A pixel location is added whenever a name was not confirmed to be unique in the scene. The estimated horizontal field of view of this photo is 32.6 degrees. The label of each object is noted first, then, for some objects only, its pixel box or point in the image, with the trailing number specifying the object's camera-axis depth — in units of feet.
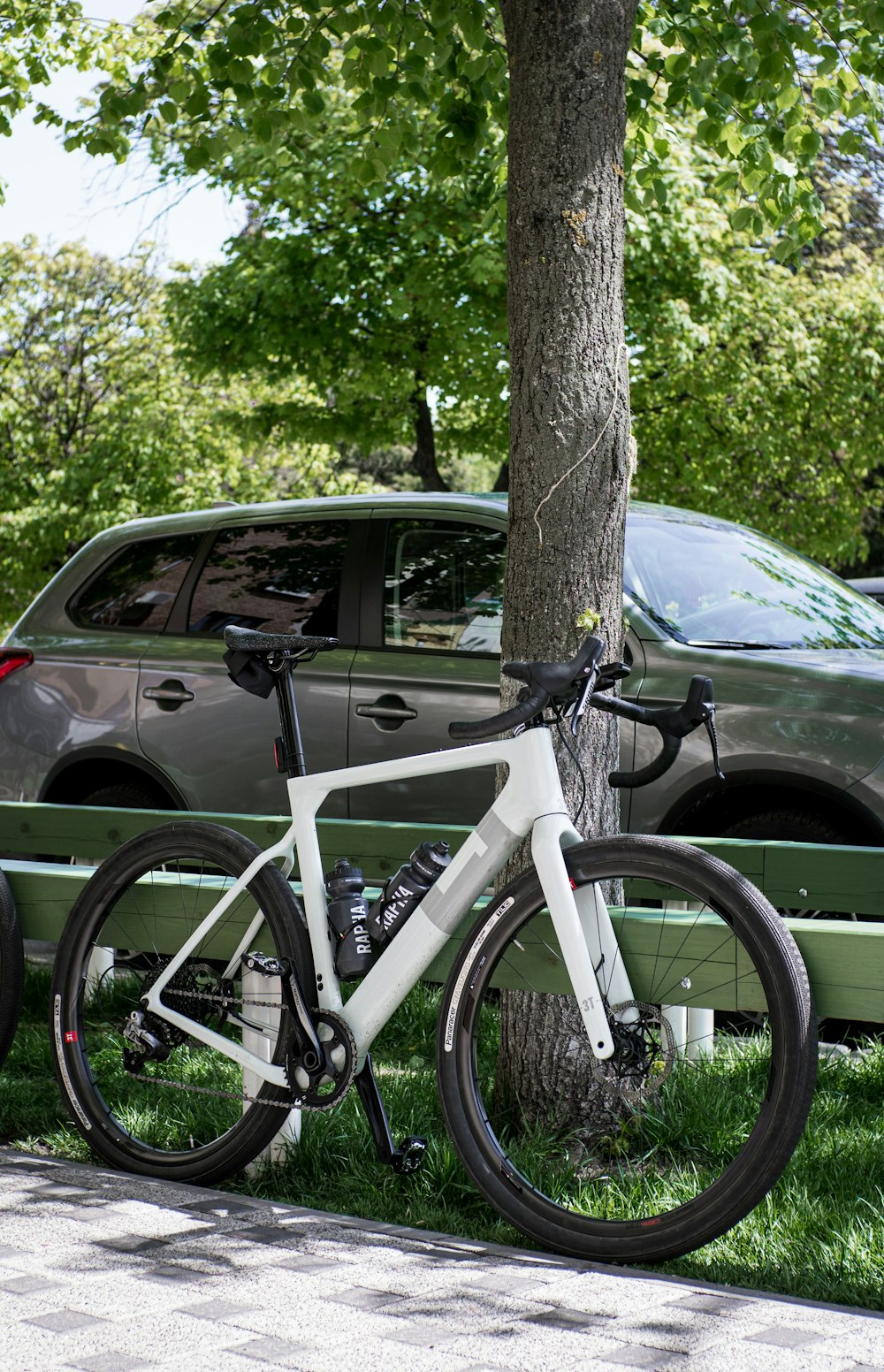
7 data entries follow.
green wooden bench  10.89
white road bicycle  10.68
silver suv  16.81
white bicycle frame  11.05
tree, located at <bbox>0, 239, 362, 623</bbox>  88.33
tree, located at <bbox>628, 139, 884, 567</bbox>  55.57
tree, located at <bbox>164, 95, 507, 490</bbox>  53.16
